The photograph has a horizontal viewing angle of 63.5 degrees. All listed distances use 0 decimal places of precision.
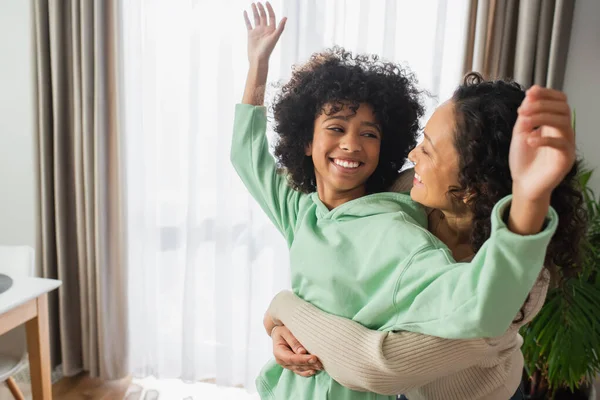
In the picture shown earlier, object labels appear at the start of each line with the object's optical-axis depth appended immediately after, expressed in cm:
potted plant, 158
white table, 177
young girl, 57
